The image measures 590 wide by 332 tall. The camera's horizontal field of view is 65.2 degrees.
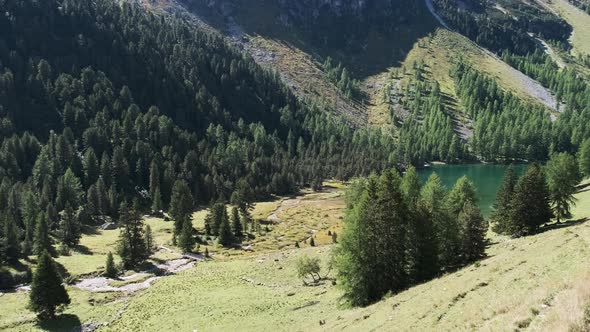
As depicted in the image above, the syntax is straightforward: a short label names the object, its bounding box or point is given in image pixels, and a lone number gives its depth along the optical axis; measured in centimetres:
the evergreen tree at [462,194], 7631
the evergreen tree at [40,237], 9112
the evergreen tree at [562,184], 7112
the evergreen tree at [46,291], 6178
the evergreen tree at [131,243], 8888
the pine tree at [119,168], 15375
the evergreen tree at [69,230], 10125
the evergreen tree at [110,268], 8318
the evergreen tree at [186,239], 9869
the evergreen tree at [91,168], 14925
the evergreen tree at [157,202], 13775
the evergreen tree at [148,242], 9762
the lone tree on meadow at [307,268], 6644
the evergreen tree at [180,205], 10831
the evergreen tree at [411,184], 7888
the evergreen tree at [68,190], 12500
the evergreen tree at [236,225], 11606
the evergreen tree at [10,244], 8556
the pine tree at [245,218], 12162
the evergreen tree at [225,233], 10881
